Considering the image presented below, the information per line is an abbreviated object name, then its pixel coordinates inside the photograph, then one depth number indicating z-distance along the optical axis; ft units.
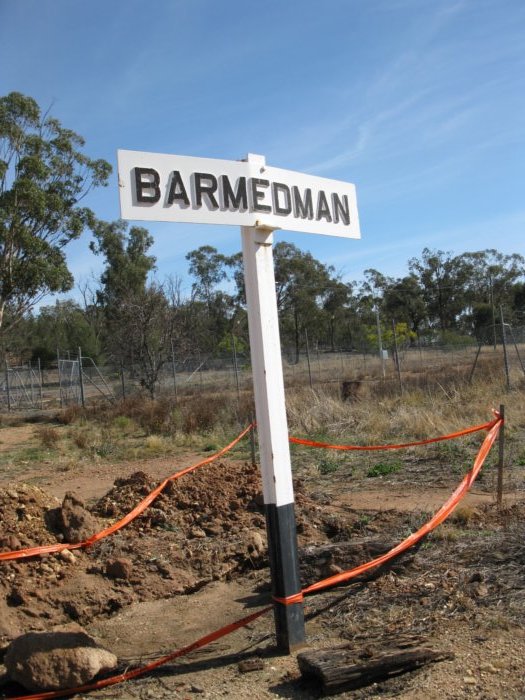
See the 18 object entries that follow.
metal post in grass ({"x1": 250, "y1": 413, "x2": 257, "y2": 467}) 33.50
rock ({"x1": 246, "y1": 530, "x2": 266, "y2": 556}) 19.89
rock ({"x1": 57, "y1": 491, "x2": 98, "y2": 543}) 20.70
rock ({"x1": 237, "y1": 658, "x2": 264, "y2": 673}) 12.54
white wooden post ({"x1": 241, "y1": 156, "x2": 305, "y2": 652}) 13.29
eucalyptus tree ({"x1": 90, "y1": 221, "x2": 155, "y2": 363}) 166.71
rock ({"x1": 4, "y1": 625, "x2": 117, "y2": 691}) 12.44
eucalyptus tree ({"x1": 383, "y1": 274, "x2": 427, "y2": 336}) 222.69
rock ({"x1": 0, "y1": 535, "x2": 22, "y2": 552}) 19.24
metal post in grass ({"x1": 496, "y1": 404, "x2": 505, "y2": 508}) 22.57
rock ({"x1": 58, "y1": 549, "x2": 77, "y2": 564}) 19.16
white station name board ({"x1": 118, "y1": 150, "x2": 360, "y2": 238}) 12.71
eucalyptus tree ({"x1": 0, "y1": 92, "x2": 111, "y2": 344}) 93.25
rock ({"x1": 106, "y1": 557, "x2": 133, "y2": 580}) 18.52
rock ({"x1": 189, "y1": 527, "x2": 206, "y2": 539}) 22.16
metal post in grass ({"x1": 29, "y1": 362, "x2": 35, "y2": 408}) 95.66
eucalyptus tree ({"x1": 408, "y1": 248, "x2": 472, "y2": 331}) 226.17
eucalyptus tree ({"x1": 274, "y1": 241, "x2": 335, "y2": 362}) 190.60
